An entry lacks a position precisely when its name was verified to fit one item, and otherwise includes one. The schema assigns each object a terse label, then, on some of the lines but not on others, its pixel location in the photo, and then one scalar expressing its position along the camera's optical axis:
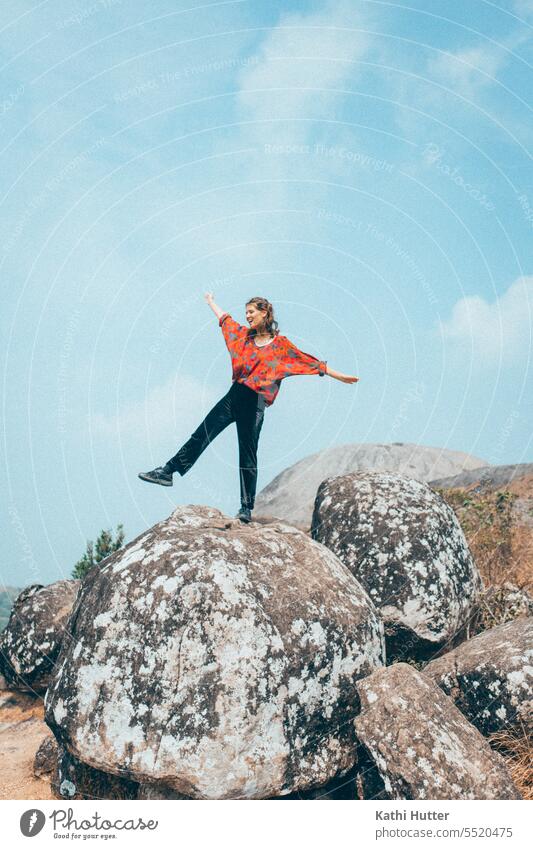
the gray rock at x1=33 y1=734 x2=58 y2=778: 9.27
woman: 9.85
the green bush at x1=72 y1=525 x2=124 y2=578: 17.66
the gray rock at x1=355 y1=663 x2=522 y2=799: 6.80
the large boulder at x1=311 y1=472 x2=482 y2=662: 10.48
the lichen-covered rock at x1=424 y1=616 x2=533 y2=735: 8.16
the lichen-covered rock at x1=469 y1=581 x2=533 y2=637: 11.61
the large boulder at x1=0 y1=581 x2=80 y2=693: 13.10
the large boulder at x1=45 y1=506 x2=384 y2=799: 6.90
